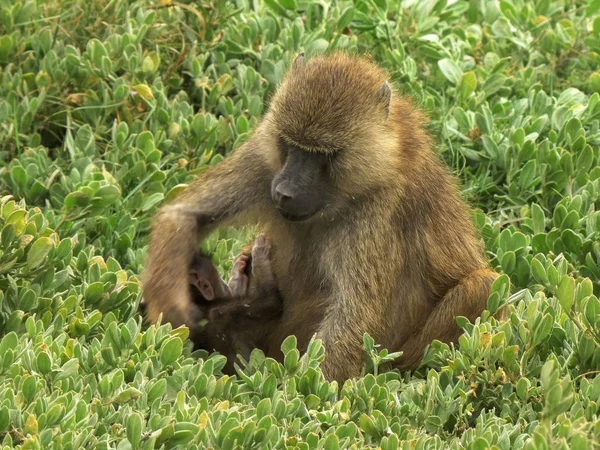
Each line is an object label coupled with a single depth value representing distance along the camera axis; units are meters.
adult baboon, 11.53
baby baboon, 11.95
